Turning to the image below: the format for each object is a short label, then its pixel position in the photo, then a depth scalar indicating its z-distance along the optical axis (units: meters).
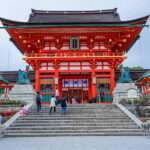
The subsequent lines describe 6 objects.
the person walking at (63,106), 12.87
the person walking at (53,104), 13.04
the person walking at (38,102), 13.52
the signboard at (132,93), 14.82
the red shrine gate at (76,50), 17.60
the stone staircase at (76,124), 10.54
